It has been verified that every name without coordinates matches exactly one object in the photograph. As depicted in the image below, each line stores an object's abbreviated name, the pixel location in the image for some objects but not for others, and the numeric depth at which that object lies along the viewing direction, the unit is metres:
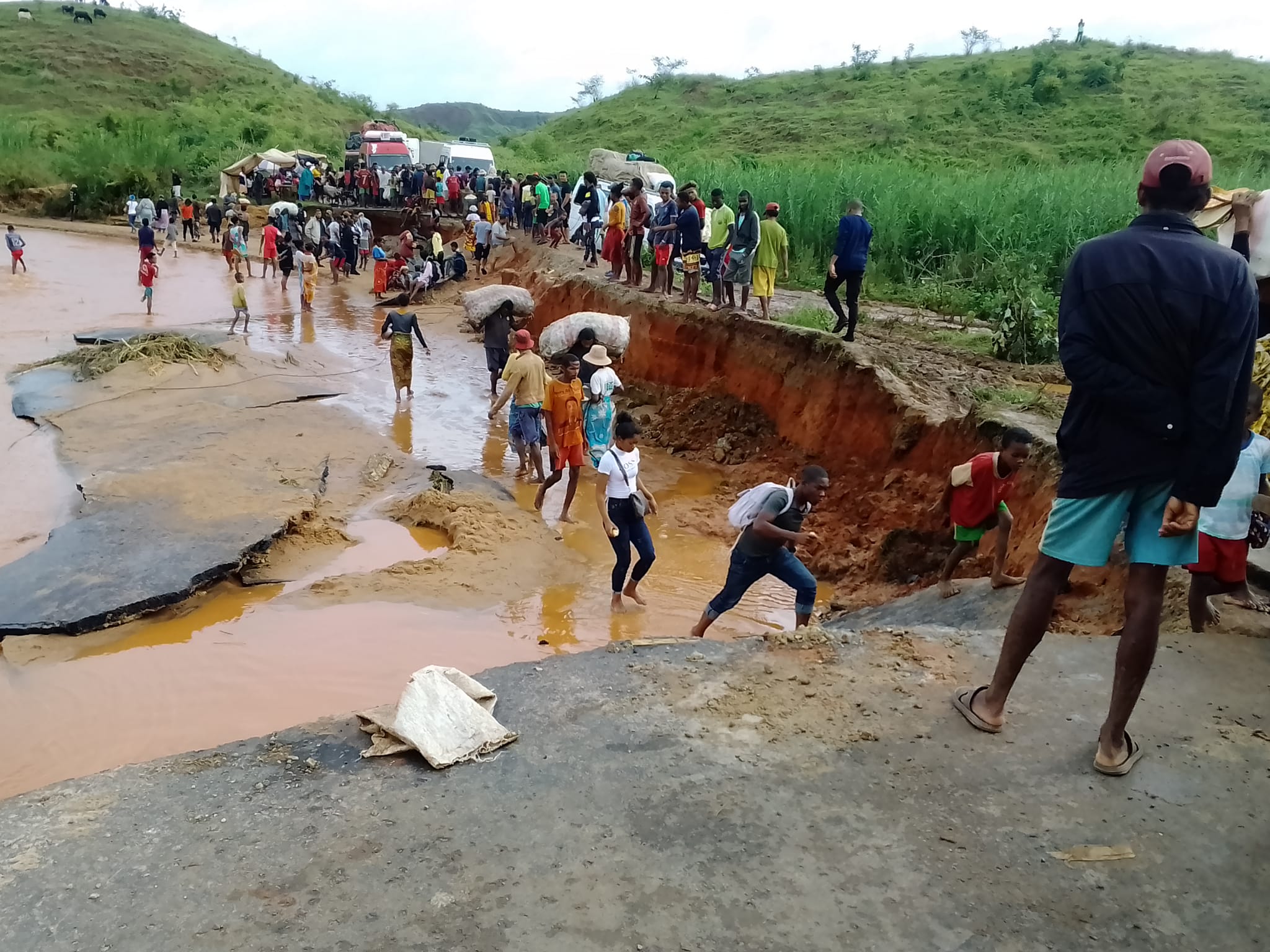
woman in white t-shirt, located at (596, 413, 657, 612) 6.63
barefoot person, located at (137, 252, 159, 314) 18.53
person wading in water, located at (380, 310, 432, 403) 12.60
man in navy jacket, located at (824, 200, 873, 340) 10.09
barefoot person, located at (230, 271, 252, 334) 16.77
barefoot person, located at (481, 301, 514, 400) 12.67
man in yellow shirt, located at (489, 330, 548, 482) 9.44
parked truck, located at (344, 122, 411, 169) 33.25
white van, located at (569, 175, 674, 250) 19.08
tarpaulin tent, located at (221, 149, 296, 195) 33.00
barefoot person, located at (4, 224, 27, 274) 21.77
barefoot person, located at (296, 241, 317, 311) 20.00
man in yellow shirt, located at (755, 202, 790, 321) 11.45
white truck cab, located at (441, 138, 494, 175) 31.95
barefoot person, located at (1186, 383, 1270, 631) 4.24
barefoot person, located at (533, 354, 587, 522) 8.70
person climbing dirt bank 5.42
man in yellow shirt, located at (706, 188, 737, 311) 12.55
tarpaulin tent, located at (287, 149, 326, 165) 35.19
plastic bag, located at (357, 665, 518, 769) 3.46
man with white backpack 5.45
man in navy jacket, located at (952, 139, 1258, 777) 2.76
